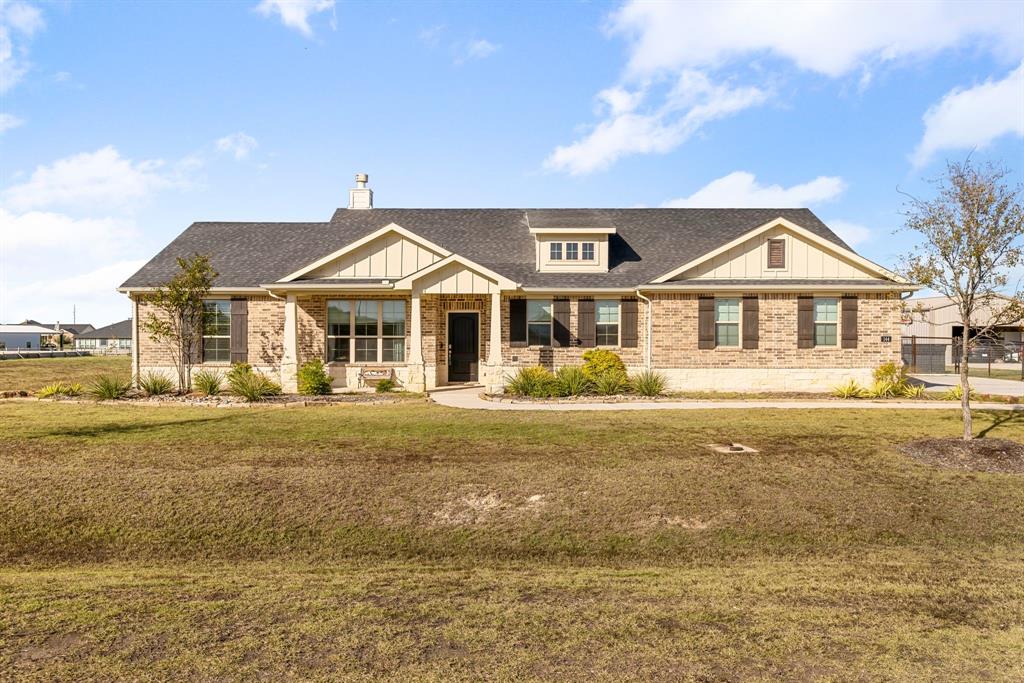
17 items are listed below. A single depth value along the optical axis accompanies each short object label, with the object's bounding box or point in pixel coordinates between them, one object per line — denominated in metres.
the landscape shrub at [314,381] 16.88
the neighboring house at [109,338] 80.44
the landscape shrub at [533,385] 16.09
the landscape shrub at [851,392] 16.53
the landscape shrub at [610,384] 16.58
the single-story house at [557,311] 17.97
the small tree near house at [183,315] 16.89
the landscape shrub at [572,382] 16.33
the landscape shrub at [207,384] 17.08
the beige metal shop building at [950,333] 39.72
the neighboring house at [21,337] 77.89
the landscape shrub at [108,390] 15.92
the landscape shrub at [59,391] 16.23
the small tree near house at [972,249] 9.94
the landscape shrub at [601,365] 17.17
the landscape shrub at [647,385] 16.45
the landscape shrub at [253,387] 15.66
